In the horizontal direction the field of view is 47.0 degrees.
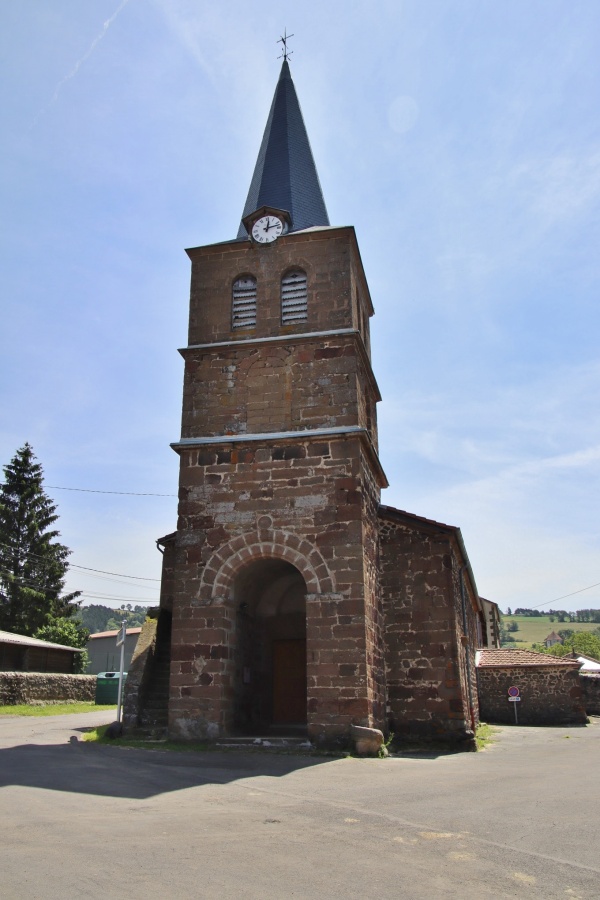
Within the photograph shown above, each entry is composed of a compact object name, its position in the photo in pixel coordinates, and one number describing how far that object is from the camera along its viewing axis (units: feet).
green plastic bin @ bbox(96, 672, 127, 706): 96.76
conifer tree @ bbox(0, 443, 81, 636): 118.32
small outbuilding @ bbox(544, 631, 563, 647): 433.28
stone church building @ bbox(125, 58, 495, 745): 43.32
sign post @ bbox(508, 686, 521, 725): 80.79
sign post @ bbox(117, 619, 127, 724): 55.20
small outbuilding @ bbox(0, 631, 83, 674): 92.79
